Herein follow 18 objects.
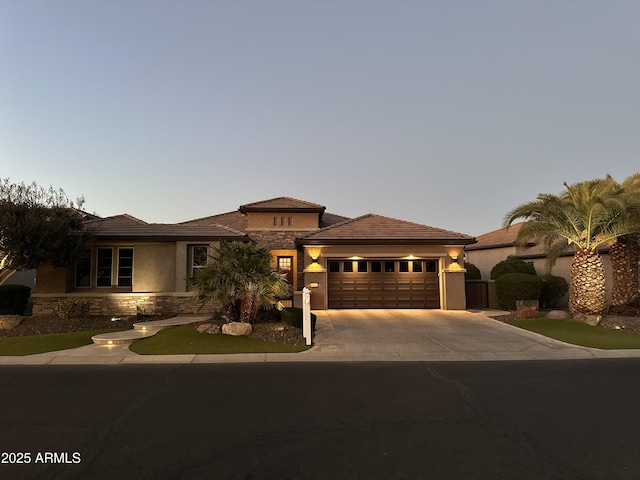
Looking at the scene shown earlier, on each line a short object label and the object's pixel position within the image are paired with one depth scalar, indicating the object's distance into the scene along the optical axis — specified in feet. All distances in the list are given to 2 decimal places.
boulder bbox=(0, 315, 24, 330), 44.39
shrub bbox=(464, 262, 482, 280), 77.77
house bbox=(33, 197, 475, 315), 53.78
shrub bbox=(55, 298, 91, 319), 48.21
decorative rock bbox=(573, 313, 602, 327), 47.44
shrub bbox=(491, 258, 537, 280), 68.08
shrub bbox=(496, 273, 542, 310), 60.03
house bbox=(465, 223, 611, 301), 70.28
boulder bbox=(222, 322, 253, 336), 39.51
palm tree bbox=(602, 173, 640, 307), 51.31
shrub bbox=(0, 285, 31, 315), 55.72
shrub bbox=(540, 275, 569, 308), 64.54
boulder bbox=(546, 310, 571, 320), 50.14
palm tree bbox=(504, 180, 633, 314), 48.78
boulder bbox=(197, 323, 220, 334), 40.34
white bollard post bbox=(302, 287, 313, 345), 37.60
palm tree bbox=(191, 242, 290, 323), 40.60
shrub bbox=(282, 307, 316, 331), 43.96
